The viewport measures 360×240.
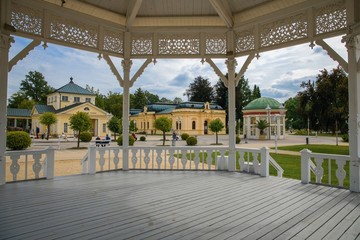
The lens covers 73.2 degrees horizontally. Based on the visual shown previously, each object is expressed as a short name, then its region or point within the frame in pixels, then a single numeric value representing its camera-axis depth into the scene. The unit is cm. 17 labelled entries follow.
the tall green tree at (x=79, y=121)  1912
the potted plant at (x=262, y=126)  2852
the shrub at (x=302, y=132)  4600
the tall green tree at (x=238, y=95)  4625
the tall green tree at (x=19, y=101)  3894
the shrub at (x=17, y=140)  1352
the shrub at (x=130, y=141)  1722
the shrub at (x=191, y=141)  1916
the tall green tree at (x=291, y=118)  5204
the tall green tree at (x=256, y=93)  5091
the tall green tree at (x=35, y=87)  4559
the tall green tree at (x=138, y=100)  5800
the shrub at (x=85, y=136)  2230
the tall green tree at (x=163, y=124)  2191
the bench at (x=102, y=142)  1490
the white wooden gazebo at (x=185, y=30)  467
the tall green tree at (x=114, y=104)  4272
